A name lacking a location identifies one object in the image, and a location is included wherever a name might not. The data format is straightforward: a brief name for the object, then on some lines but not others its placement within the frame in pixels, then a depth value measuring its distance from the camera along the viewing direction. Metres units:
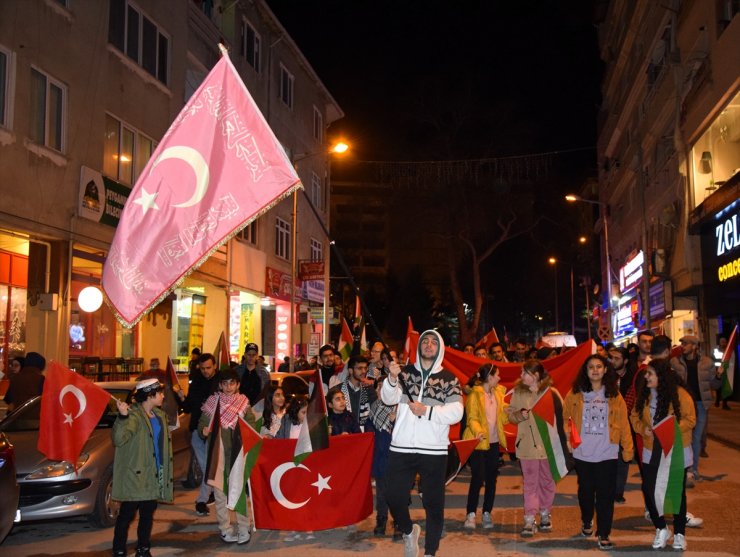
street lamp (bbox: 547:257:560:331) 67.78
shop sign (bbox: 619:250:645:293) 35.66
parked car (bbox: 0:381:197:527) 8.27
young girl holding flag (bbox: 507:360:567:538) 8.48
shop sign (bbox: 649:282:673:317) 31.25
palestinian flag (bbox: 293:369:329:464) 8.23
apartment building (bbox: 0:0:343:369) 15.12
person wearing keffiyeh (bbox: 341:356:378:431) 9.41
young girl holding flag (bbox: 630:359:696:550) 7.61
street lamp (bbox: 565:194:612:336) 46.11
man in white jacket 6.96
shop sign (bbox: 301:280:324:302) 33.76
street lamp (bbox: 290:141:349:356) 24.55
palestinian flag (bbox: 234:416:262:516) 8.18
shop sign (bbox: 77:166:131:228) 16.91
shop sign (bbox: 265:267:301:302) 29.78
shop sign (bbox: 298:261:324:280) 31.67
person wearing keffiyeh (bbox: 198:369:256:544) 8.27
